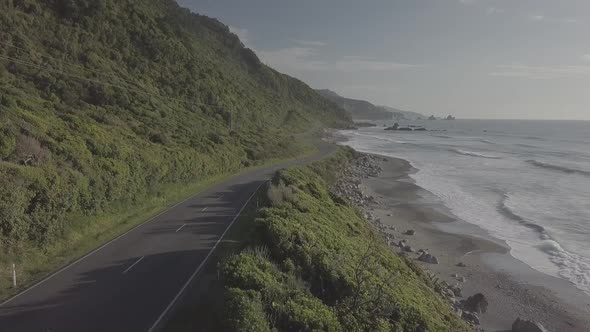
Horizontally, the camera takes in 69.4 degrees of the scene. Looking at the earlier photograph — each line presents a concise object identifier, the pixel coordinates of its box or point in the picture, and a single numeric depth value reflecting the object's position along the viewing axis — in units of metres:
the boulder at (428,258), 22.55
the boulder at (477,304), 17.09
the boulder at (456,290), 18.58
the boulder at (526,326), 15.16
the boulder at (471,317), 16.12
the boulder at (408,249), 24.02
